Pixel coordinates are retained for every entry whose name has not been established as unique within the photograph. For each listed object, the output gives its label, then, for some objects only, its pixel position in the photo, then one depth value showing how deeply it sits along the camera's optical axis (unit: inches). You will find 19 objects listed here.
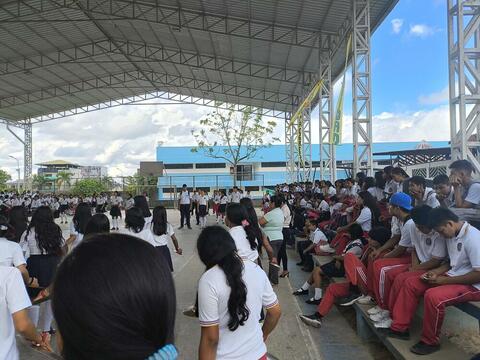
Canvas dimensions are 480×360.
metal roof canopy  523.8
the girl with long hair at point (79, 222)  195.3
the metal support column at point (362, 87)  396.2
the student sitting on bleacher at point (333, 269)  208.7
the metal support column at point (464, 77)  235.1
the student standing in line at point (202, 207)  583.4
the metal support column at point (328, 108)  547.8
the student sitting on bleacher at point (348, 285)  179.3
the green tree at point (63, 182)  1176.2
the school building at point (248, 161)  1491.1
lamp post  1331.7
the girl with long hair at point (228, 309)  80.6
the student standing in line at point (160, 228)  200.8
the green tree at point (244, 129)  1006.4
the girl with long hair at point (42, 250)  153.2
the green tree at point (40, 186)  1150.8
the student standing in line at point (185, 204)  549.3
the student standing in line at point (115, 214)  557.8
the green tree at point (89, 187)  1140.5
